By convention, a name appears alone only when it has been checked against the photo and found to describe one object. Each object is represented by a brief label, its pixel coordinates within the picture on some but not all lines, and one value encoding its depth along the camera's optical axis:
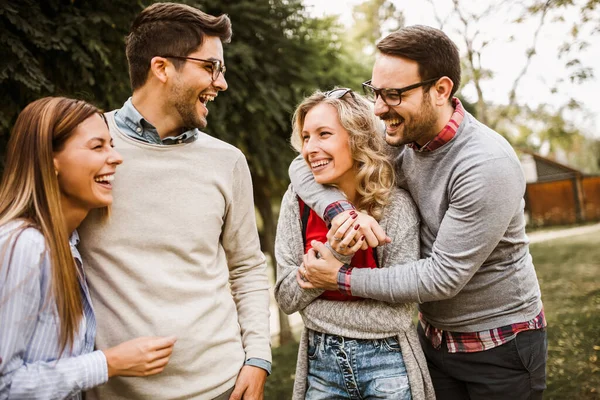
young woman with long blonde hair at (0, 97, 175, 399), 1.67
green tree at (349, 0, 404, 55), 12.02
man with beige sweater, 2.11
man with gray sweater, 2.30
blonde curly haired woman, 2.38
